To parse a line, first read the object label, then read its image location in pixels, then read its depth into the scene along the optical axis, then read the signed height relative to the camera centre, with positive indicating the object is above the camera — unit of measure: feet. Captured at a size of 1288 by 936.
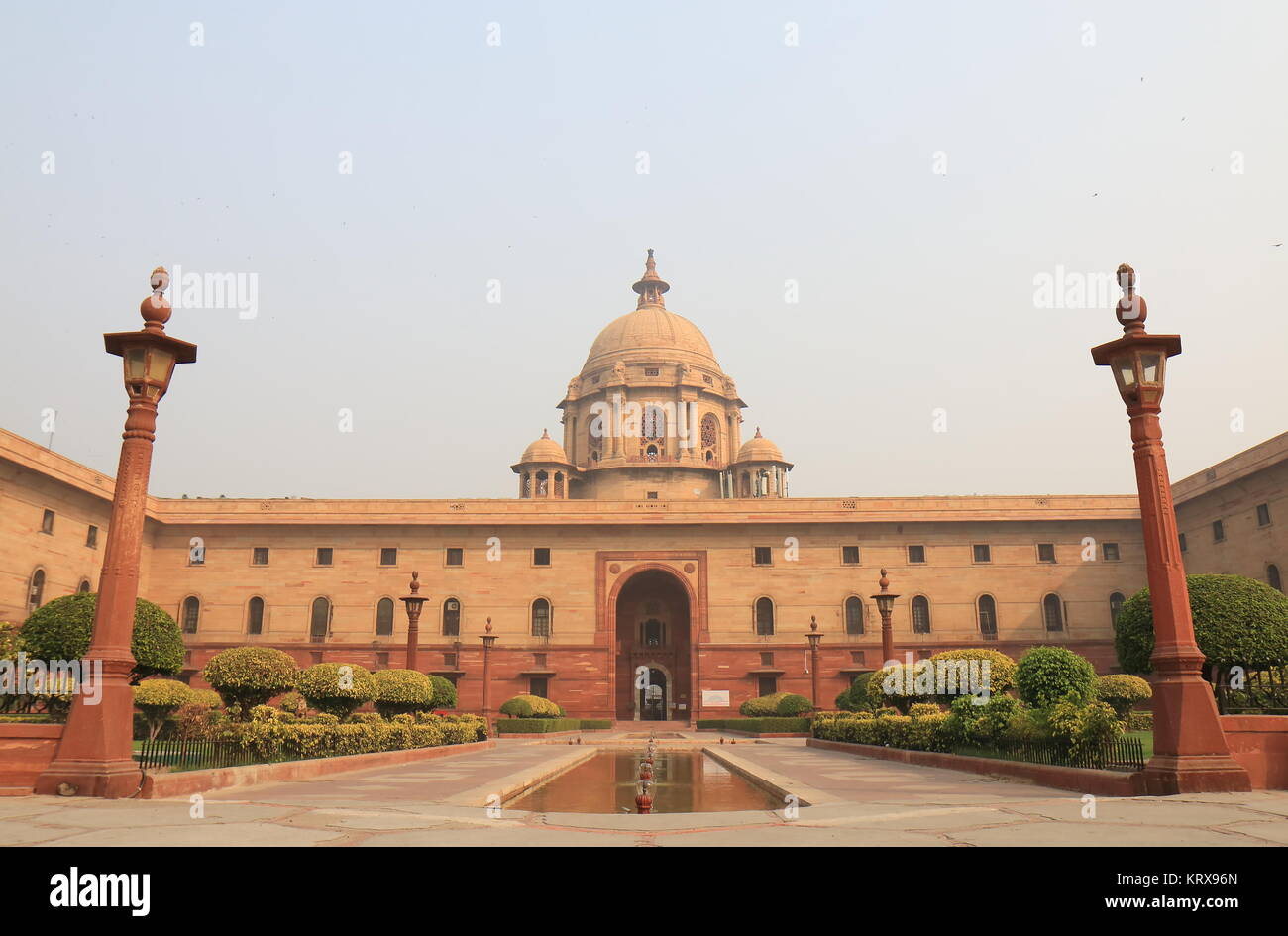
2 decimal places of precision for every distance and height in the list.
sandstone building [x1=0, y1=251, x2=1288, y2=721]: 115.34 +9.30
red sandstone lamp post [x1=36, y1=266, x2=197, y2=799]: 28.14 +1.97
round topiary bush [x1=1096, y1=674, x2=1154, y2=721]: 78.12 -3.91
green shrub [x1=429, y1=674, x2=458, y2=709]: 82.94 -3.55
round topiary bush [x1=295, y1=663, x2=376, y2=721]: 55.21 -2.01
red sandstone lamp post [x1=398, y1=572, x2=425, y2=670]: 75.66 +3.40
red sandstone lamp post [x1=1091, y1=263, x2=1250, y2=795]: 27.17 +1.14
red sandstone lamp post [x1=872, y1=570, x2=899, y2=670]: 73.21 +3.12
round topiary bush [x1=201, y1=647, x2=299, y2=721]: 50.47 -1.05
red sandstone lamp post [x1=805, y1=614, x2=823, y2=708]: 98.43 +0.95
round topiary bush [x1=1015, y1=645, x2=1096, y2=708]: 47.55 -1.56
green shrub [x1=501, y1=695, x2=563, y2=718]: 99.09 -6.03
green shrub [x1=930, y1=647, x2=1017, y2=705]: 59.51 -1.11
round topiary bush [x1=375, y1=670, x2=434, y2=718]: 61.72 -2.60
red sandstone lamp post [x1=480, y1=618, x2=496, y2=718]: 95.83 -0.85
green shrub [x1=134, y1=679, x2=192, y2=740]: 62.90 -2.97
